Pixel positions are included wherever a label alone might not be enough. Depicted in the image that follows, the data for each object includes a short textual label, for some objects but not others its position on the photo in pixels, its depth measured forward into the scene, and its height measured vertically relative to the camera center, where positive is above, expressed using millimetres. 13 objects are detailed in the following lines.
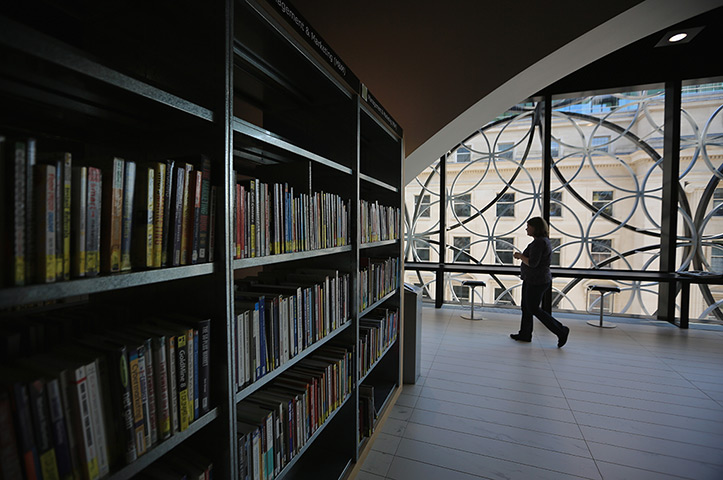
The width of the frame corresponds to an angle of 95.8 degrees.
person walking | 4410 -537
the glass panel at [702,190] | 5234 +731
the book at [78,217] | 703 +33
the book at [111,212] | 769 +49
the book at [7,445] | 589 -391
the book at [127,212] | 801 +51
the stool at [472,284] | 5682 -872
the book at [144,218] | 836 +38
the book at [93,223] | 728 +21
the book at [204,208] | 975 +75
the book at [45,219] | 648 +26
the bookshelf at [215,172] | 829 +228
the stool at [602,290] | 5234 -886
